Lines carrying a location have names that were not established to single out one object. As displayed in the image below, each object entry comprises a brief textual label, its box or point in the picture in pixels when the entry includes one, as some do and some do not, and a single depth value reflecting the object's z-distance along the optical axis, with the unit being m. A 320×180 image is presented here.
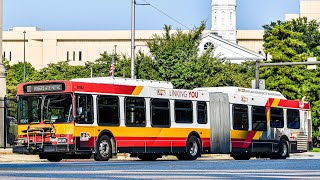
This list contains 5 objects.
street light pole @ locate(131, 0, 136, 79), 45.96
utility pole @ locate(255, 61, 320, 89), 50.14
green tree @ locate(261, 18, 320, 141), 74.44
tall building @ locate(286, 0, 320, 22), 186.00
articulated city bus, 31.02
